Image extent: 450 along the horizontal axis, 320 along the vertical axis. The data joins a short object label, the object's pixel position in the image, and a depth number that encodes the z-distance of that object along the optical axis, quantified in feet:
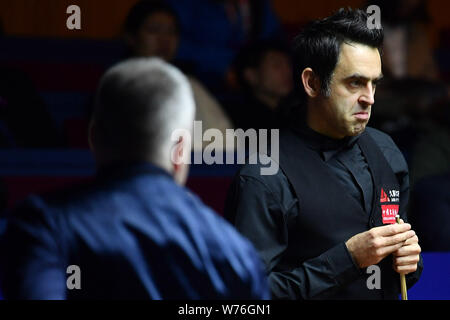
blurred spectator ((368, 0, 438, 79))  26.00
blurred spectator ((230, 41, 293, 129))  23.66
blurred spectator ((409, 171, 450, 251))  18.71
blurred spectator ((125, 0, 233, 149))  22.24
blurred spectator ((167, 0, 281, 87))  25.53
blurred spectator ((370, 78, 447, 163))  23.17
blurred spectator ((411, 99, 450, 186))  21.26
